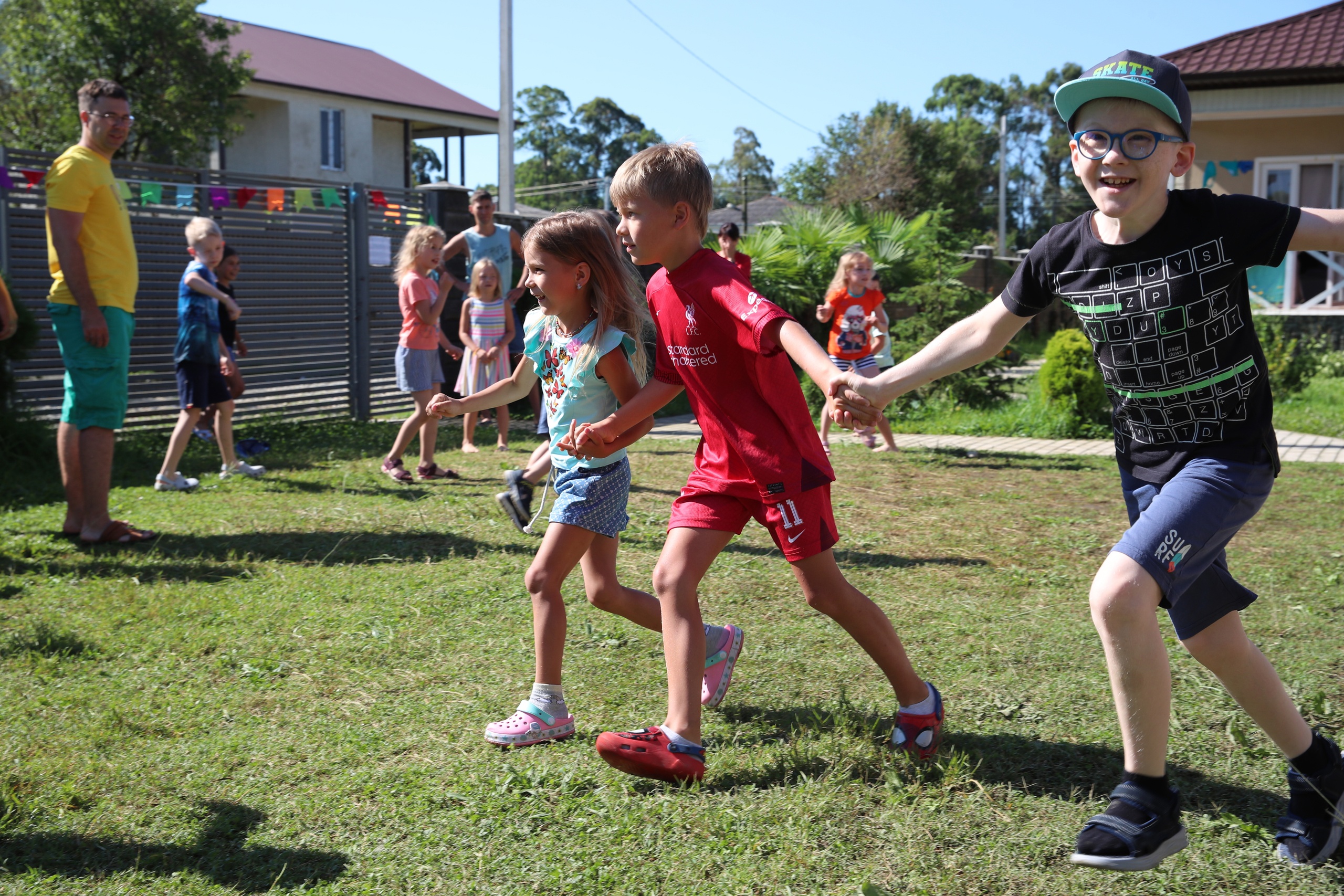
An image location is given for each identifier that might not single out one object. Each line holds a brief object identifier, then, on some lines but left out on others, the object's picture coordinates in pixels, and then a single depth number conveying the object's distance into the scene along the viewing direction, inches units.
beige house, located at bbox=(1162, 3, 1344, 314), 658.8
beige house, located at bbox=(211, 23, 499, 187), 1378.0
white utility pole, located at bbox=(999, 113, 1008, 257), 2017.7
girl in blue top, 139.3
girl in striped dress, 372.2
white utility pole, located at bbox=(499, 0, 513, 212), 801.6
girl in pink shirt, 346.3
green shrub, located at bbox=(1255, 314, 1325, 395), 537.6
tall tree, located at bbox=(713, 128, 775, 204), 2931.8
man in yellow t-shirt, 231.9
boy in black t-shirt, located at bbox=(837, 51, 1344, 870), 96.5
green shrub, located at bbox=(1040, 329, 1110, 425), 457.4
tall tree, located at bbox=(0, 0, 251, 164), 1035.3
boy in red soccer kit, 125.7
